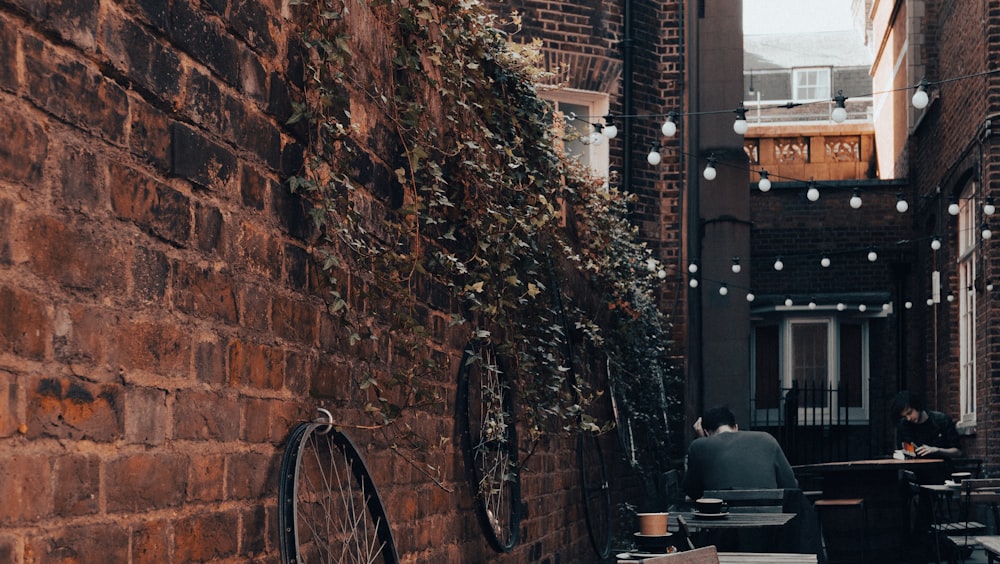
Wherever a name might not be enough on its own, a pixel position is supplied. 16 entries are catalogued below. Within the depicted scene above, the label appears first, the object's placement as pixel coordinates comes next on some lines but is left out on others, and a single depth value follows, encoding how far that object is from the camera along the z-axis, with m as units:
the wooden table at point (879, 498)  11.62
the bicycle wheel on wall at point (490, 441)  5.64
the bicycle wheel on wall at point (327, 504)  3.25
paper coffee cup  6.74
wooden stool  11.03
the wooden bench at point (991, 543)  6.31
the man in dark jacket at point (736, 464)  8.16
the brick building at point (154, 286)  2.14
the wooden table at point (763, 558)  5.92
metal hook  3.56
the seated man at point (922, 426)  12.33
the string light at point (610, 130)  11.51
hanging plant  3.79
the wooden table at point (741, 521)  6.92
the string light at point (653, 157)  12.80
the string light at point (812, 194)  15.62
